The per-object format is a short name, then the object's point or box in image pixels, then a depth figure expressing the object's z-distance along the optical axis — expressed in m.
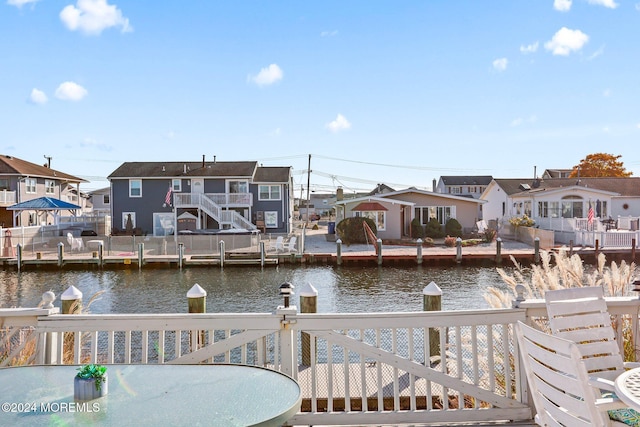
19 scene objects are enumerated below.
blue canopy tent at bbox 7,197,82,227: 30.19
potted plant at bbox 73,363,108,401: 2.70
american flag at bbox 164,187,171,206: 34.09
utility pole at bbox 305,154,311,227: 58.66
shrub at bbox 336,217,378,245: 31.23
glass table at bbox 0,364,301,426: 2.47
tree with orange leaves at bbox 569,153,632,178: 58.59
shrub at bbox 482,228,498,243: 30.83
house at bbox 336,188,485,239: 34.41
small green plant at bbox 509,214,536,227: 31.72
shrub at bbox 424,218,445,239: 33.31
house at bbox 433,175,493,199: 75.69
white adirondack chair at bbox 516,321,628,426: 2.27
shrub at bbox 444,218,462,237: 33.16
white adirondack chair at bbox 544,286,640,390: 3.57
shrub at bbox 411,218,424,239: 33.62
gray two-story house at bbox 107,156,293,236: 36.78
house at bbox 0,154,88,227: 36.75
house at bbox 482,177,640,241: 33.09
